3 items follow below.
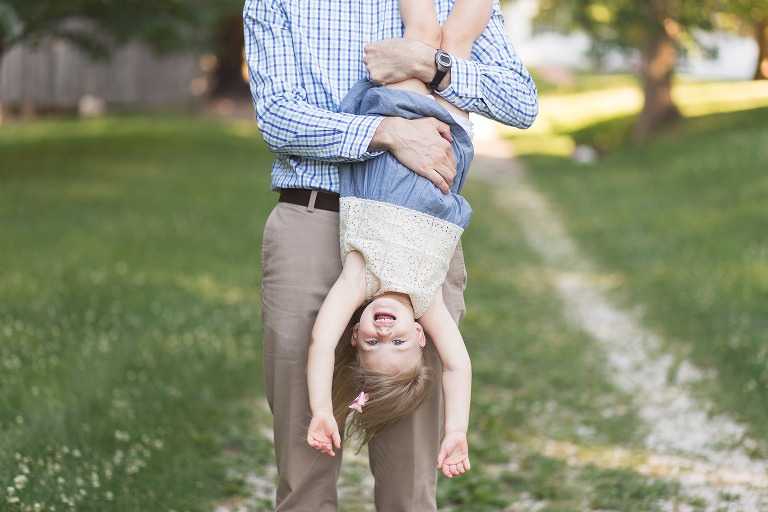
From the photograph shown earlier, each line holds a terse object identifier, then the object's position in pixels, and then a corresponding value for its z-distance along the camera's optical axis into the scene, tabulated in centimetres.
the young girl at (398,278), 251
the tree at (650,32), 1609
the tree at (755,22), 1612
